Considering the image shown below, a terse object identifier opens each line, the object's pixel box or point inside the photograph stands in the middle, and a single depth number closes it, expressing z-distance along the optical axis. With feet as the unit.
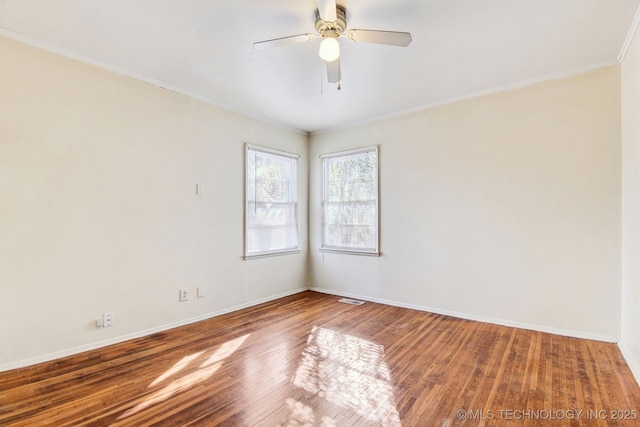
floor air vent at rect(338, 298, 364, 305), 13.92
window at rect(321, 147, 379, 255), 14.46
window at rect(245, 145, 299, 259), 13.75
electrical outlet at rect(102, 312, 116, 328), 9.25
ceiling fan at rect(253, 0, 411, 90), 6.66
